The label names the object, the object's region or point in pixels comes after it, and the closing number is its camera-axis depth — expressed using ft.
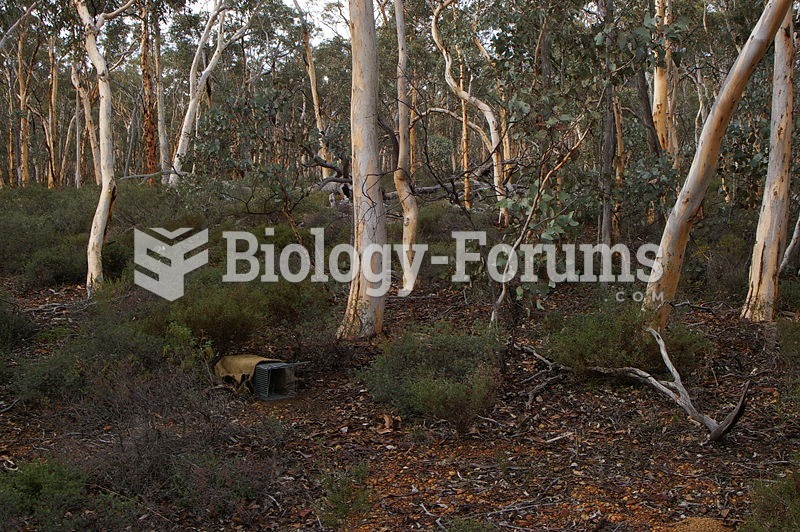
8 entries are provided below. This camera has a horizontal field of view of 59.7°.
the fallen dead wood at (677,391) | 14.37
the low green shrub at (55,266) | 33.40
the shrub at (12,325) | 23.25
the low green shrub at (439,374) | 15.90
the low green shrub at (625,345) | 18.40
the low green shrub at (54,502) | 11.44
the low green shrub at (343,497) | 11.82
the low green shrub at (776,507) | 10.00
